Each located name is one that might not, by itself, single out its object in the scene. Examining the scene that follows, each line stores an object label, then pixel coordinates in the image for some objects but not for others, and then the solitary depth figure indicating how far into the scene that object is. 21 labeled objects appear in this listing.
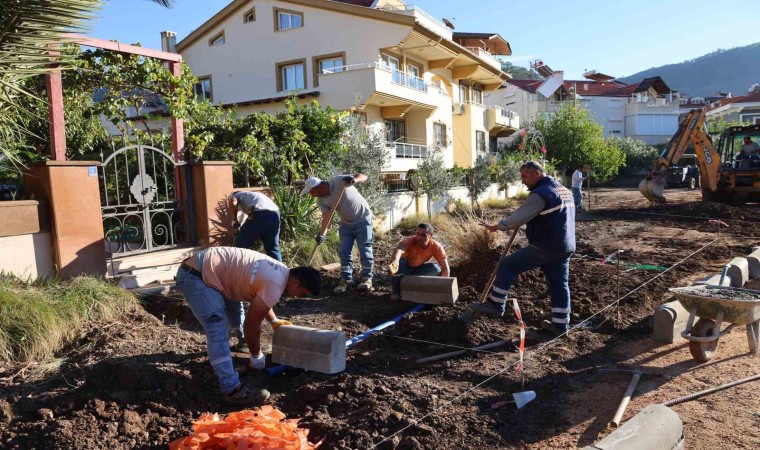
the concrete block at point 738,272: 6.77
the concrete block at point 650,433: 2.87
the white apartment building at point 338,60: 19.53
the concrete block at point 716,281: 6.21
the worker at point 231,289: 3.89
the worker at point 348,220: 7.50
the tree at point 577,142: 34.88
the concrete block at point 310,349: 4.26
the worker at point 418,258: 6.73
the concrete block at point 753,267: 7.34
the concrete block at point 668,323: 5.31
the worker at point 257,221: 6.90
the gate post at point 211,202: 8.45
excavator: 17.11
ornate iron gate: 7.68
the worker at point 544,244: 5.41
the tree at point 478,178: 18.77
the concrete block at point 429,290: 6.30
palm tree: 4.57
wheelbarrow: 4.58
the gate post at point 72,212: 6.54
